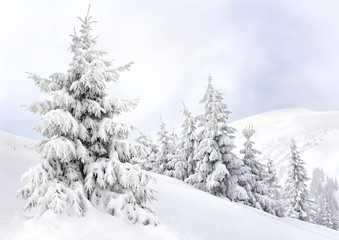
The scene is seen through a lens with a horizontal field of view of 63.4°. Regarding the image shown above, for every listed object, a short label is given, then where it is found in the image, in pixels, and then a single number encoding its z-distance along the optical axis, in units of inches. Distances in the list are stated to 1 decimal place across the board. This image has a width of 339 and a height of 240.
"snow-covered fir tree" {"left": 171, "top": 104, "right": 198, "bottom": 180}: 1077.1
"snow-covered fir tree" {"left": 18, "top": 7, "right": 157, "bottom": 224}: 285.6
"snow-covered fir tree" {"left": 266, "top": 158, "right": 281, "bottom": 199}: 1458.4
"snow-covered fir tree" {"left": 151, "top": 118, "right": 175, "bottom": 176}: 1312.7
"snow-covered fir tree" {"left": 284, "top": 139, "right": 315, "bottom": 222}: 1453.0
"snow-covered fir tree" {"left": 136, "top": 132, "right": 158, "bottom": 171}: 1404.3
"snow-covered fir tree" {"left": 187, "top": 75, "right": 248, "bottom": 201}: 856.3
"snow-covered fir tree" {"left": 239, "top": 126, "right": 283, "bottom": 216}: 925.2
